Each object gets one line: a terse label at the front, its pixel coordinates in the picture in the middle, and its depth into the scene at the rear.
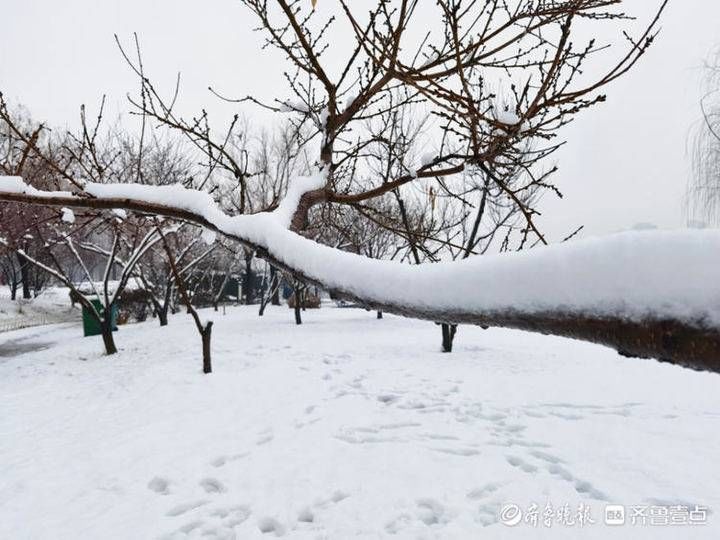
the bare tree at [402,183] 0.53
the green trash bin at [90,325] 11.91
